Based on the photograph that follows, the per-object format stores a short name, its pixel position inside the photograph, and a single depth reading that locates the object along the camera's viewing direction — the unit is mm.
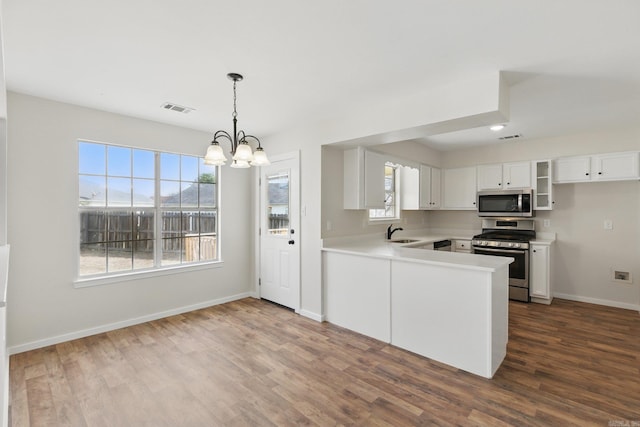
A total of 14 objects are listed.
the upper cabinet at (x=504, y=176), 4895
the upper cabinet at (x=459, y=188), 5473
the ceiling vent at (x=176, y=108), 3295
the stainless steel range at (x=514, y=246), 4578
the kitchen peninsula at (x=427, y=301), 2596
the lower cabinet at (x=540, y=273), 4473
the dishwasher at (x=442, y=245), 4937
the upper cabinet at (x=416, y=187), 5215
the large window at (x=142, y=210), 3533
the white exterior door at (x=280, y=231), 4188
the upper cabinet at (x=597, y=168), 4137
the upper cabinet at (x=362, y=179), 3967
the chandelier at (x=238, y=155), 2482
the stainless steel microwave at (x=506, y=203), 4781
